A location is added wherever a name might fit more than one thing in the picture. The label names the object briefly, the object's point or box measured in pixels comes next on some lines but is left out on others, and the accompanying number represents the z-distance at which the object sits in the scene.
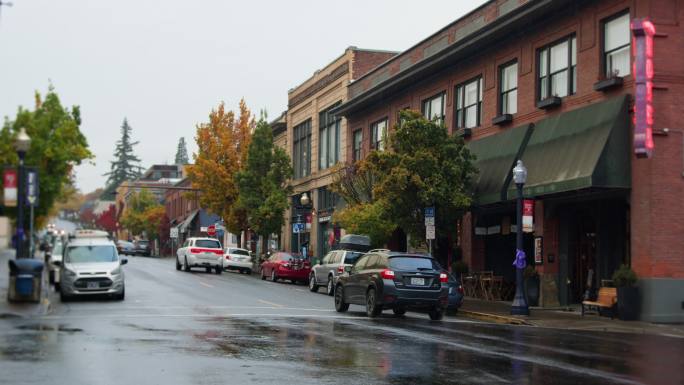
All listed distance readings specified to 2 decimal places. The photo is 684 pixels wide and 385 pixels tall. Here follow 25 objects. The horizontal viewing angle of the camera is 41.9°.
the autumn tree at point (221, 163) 62.53
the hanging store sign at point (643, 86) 22.61
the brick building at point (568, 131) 23.56
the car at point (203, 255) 45.72
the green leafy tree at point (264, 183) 56.47
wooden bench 23.86
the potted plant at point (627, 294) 23.42
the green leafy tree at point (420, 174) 30.00
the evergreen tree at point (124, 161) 179.50
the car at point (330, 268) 33.25
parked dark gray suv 21.48
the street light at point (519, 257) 24.34
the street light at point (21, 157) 23.60
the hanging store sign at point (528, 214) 24.98
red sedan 41.97
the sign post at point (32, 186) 28.81
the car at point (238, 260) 50.22
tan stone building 50.18
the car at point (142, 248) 86.46
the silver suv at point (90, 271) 26.19
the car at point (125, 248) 81.73
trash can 23.72
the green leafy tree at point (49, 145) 46.12
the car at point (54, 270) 32.47
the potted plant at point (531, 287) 28.45
